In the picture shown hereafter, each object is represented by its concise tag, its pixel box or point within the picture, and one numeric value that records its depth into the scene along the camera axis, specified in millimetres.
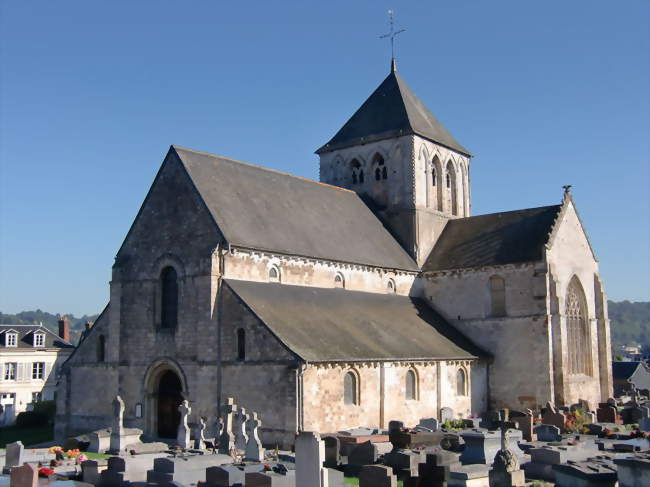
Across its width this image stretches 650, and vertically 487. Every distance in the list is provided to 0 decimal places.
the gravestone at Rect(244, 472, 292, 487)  16906
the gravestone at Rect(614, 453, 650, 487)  14780
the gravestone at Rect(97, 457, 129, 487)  19234
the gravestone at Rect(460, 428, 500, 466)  20547
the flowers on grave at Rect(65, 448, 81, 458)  22739
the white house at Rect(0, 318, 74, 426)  55625
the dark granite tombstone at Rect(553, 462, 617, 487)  15938
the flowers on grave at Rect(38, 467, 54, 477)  19750
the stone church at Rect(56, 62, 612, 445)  27703
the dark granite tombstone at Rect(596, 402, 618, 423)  32344
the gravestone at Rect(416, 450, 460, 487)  17531
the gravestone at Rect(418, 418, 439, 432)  27203
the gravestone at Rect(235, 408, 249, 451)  22344
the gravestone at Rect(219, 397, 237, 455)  22250
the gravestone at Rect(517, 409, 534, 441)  25750
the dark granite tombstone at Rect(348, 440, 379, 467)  21109
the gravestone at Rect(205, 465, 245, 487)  17859
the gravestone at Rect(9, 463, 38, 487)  17188
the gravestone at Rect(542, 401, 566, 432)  29094
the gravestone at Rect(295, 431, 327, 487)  16297
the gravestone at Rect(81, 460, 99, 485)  19522
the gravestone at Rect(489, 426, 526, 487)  16141
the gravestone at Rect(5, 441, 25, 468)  21578
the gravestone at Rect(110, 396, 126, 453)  23750
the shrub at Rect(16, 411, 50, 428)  40688
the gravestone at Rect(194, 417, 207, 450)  23627
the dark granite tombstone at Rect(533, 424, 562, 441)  25312
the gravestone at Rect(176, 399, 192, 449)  24281
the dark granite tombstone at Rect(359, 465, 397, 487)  16969
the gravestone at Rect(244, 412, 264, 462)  20562
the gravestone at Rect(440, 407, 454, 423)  31391
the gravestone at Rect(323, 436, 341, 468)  21703
